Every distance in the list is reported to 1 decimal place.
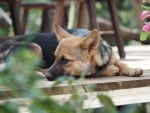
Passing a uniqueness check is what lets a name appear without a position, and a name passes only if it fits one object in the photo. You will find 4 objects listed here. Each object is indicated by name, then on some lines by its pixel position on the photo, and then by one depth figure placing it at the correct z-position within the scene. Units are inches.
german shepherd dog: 184.9
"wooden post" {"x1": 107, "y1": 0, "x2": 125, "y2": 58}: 321.6
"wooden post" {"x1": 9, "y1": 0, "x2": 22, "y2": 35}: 318.7
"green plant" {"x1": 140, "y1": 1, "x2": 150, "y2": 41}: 160.4
